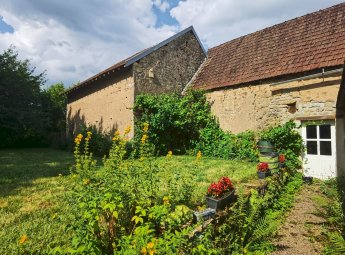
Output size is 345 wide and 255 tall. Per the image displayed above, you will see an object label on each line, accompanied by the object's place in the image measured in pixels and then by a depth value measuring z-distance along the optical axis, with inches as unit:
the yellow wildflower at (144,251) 96.3
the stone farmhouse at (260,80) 351.9
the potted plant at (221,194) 171.5
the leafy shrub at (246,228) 144.8
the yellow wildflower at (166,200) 128.4
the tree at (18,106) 705.0
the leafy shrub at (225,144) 427.1
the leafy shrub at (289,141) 371.2
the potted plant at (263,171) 274.2
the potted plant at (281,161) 325.1
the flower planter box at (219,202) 169.7
